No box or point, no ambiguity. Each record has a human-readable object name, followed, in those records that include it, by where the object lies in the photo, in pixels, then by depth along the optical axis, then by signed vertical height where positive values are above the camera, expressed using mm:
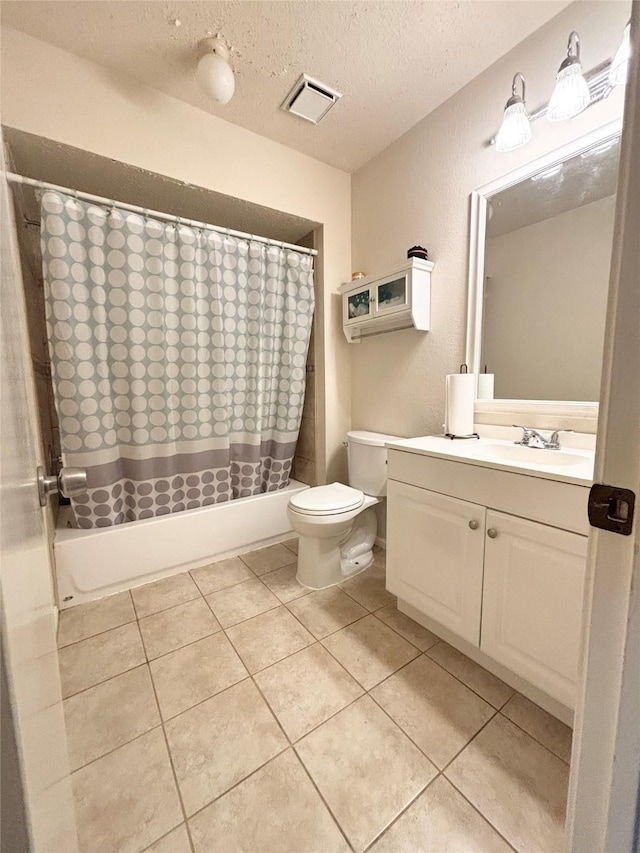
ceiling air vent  1517 +1331
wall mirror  1214 +431
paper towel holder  1516 -228
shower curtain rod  1382 +848
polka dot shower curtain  1565 +168
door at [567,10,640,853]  365 -248
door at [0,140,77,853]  287 -264
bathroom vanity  933 -541
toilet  1605 -624
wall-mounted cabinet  1688 +451
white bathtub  1585 -819
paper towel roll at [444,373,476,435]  1489 -74
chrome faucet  1260 -215
